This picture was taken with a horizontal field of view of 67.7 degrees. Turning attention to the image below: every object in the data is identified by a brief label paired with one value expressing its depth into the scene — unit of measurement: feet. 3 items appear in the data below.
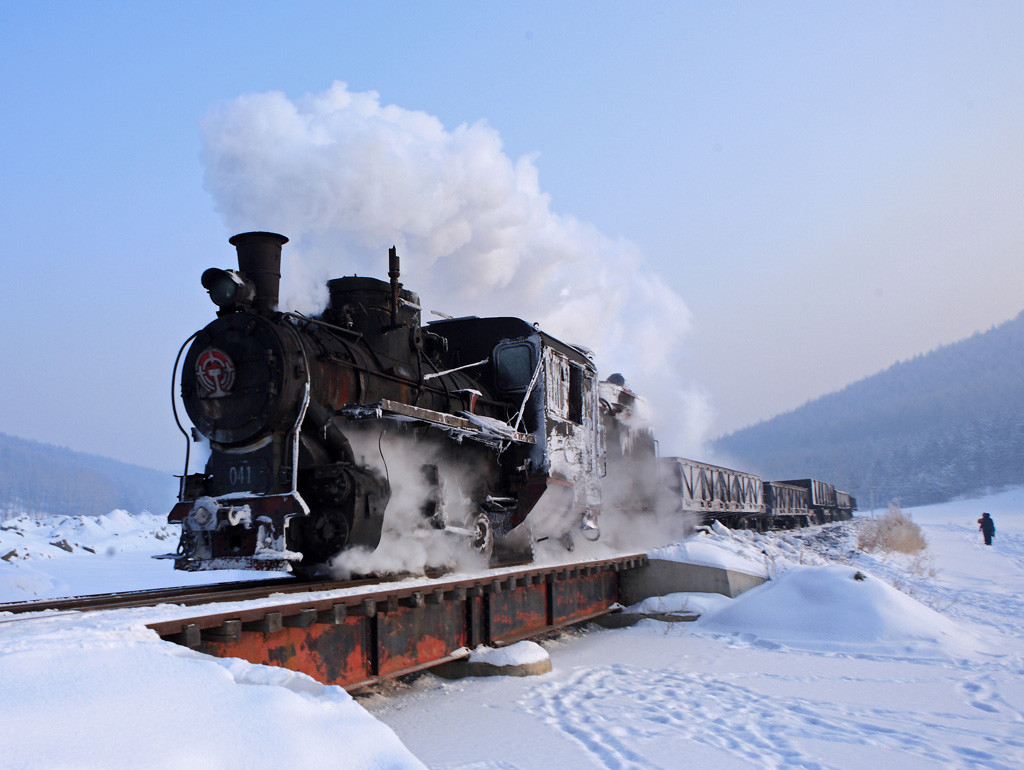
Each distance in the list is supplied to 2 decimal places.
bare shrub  78.79
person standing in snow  103.40
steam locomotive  22.53
